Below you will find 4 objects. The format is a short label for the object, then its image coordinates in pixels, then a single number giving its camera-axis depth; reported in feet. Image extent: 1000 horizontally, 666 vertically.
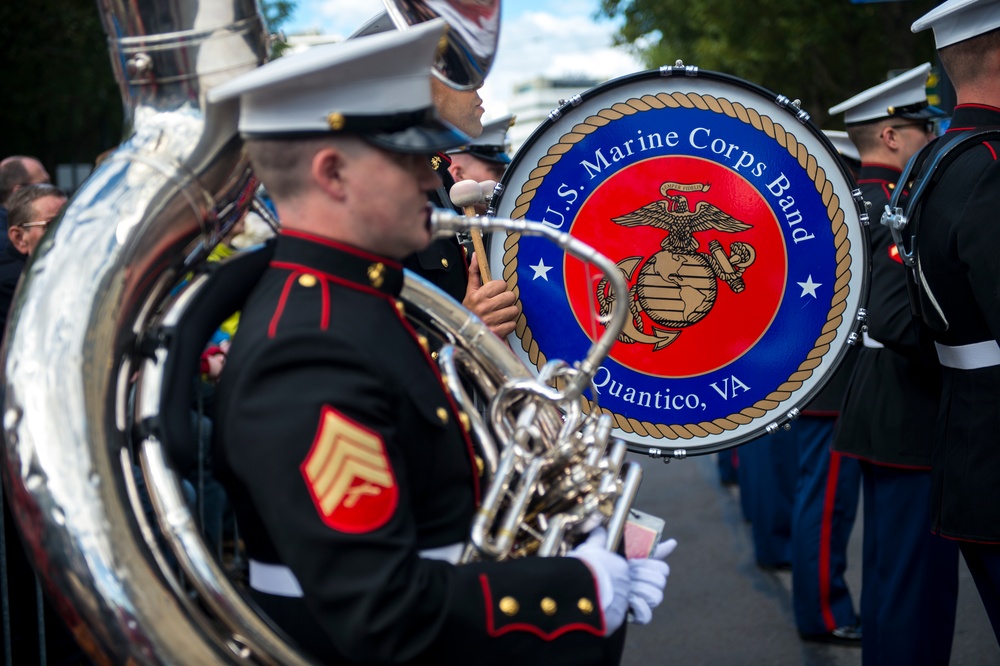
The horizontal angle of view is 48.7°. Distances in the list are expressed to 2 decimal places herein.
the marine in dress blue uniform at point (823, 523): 15.66
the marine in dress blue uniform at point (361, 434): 5.13
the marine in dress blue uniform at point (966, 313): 9.31
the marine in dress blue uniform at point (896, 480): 12.36
